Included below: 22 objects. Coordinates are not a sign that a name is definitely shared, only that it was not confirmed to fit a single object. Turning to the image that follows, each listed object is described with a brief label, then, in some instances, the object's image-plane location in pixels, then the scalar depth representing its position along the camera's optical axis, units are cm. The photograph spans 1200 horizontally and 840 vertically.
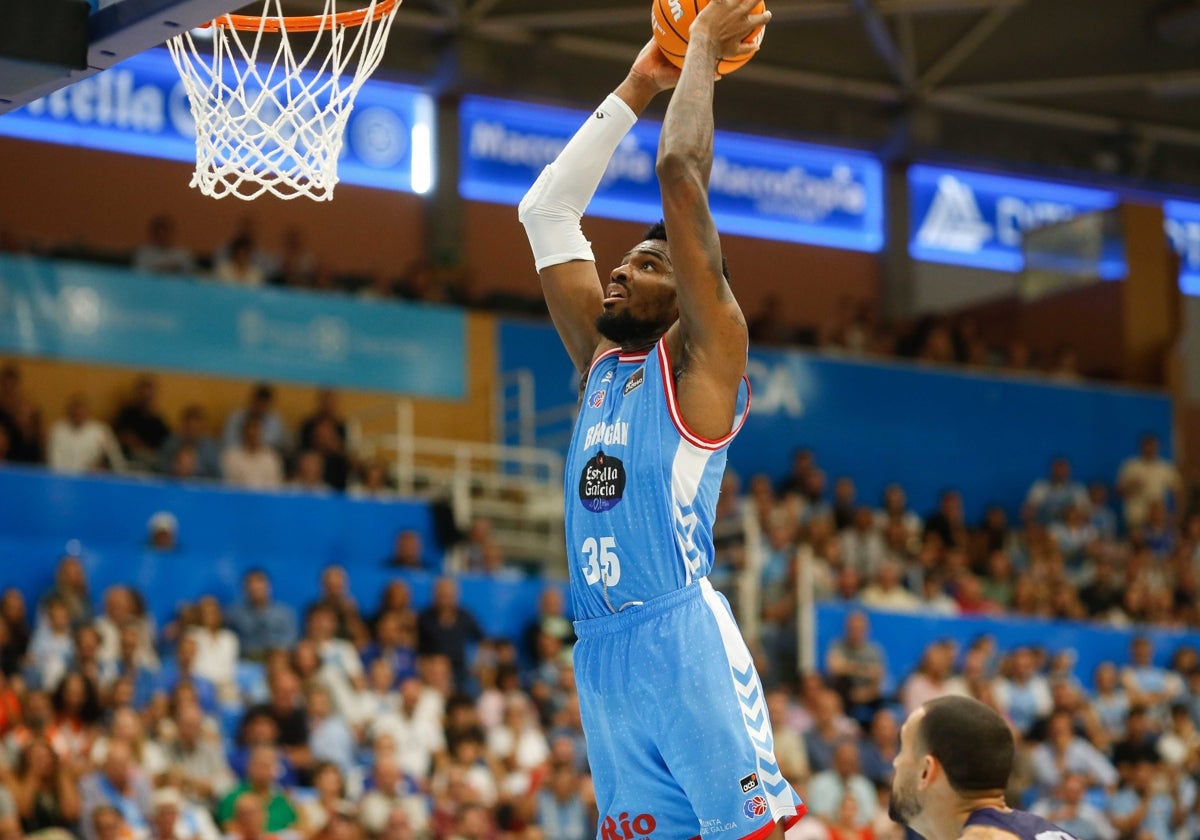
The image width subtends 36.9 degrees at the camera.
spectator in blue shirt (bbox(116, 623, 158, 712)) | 1262
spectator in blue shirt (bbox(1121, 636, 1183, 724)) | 1744
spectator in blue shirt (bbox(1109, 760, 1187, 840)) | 1561
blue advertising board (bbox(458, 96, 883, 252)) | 2338
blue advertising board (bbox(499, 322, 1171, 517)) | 2142
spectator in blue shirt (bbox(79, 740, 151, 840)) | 1121
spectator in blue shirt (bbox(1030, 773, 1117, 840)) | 1477
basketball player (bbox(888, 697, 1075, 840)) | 461
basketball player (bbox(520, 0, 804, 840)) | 471
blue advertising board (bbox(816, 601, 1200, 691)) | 1686
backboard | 485
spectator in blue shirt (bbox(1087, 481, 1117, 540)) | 2206
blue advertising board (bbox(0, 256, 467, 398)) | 1756
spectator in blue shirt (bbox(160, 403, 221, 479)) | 1669
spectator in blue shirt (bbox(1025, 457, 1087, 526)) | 2241
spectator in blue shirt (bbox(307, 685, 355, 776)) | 1272
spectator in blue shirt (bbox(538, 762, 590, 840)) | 1264
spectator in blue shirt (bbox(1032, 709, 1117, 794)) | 1553
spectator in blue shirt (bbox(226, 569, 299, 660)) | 1392
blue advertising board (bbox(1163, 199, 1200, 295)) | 2745
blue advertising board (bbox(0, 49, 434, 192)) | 2077
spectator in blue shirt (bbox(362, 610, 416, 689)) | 1420
